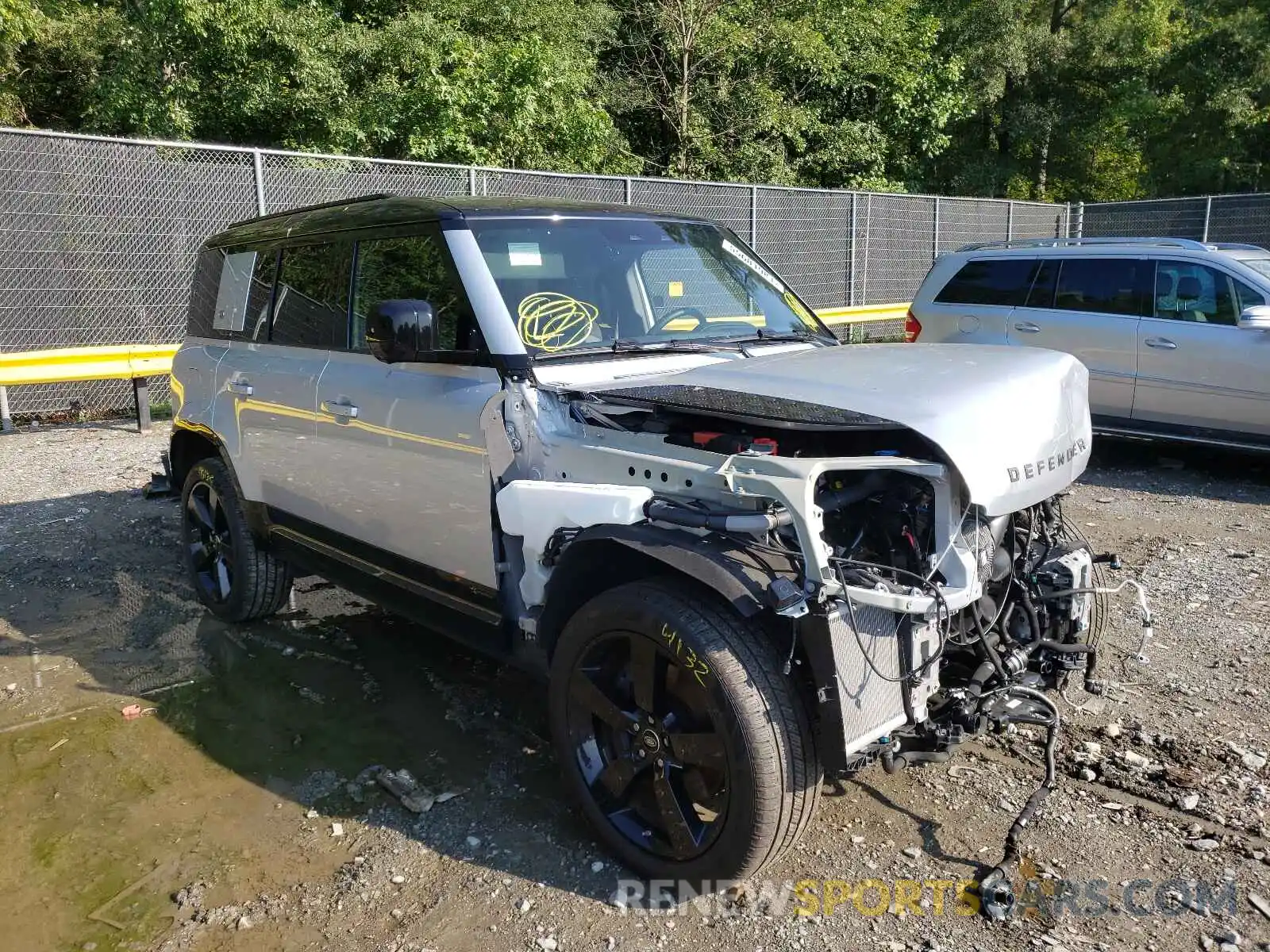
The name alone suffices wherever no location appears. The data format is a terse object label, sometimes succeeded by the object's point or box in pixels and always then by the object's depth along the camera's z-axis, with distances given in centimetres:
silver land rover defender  265
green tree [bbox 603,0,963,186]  2030
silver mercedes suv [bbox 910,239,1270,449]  757
